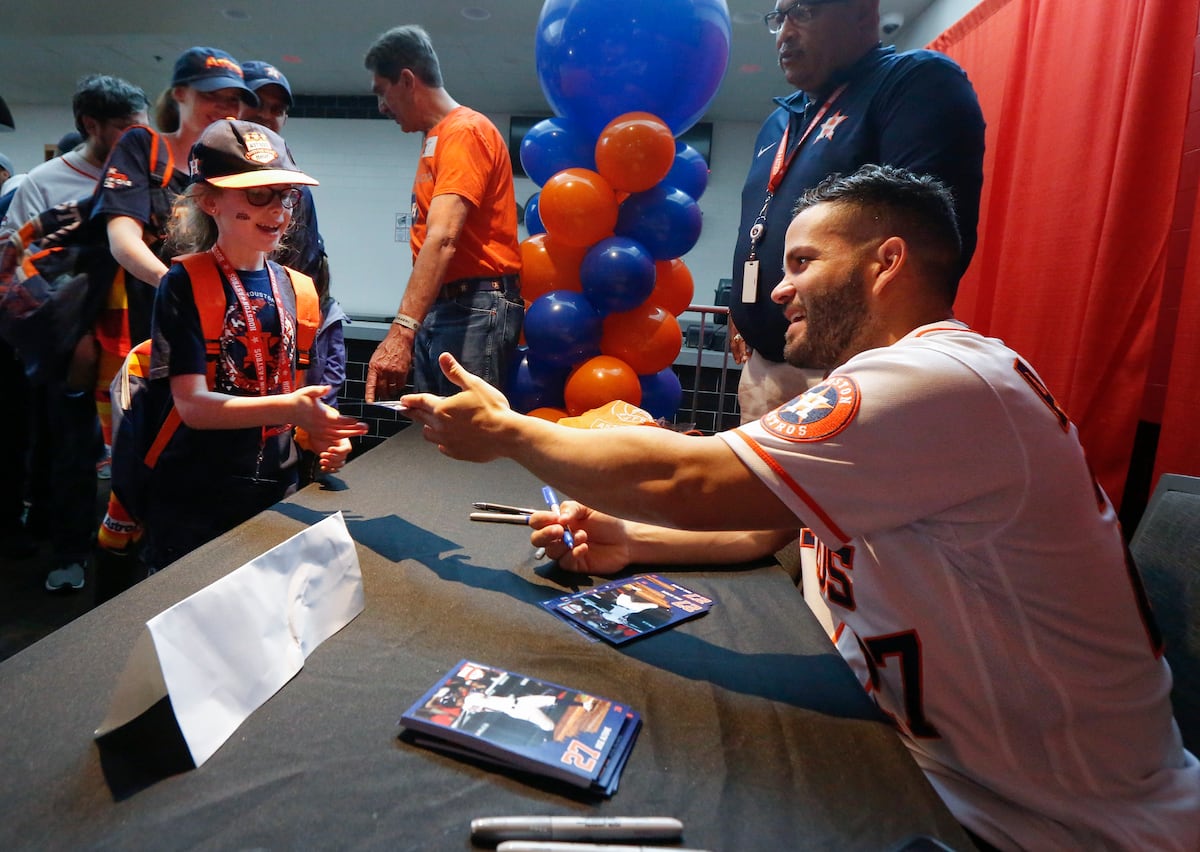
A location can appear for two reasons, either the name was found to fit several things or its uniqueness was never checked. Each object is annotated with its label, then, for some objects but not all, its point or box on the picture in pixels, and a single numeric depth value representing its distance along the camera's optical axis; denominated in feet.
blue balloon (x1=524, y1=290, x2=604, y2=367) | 8.73
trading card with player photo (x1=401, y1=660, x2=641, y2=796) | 1.99
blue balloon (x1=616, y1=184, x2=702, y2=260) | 8.90
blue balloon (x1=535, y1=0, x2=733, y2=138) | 8.11
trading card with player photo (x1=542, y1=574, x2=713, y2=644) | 2.98
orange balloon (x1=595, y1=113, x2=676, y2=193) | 8.25
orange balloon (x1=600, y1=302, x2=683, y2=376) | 9.09
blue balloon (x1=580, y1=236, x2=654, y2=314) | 8.53
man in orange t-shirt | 7.22
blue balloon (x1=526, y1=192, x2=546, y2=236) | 10.41
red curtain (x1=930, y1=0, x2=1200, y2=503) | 7.18
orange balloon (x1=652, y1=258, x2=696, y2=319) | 9.62
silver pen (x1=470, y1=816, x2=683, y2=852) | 1.72
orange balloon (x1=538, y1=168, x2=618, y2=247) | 8.52
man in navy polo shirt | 5.32
